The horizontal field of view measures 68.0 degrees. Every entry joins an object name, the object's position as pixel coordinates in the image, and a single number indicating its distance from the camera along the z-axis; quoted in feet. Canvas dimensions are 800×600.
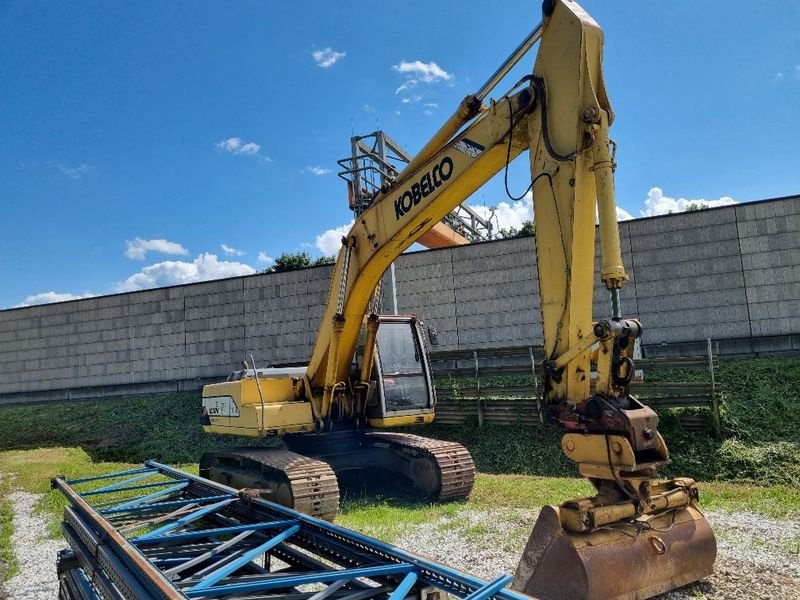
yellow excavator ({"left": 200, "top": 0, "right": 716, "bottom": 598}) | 12.36
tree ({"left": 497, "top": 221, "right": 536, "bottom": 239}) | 125.70
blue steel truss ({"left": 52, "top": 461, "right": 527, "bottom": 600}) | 9.33
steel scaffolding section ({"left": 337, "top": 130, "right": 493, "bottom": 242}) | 47.56
